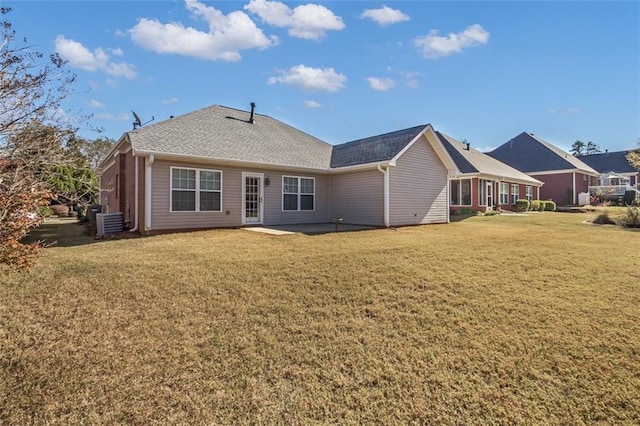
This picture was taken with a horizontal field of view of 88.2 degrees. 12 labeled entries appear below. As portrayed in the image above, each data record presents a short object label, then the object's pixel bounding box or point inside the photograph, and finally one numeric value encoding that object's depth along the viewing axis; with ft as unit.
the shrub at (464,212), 71.87
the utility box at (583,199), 102.42
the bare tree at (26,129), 15.16
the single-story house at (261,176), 38.91
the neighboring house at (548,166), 107.76
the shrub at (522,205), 83.61
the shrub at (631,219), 46.42
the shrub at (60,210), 89.59
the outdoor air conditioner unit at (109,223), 41.22
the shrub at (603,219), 52.65
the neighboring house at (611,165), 131.44
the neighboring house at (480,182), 76.07
